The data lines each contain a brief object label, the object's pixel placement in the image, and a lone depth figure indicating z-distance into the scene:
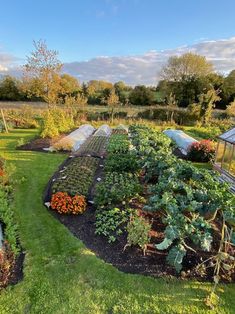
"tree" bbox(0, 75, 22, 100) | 41.75
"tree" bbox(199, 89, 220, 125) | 25.53
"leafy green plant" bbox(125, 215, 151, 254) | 5.53
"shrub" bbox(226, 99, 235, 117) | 30.35
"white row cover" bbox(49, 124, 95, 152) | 15.20
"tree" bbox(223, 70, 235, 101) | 38.94
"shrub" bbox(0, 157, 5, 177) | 9.15
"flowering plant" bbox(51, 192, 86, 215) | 7.17
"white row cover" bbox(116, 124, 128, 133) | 21.70
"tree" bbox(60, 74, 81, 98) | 31.69
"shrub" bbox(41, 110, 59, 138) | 16.42
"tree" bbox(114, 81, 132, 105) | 40.56
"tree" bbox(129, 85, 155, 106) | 39.41
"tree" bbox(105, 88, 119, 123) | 27.49
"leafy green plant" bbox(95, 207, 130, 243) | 6.25
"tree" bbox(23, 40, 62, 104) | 22.26
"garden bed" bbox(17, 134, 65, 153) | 14.71
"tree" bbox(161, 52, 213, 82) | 41.91
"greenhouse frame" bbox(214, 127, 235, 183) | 10.38
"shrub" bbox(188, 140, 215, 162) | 13.83
